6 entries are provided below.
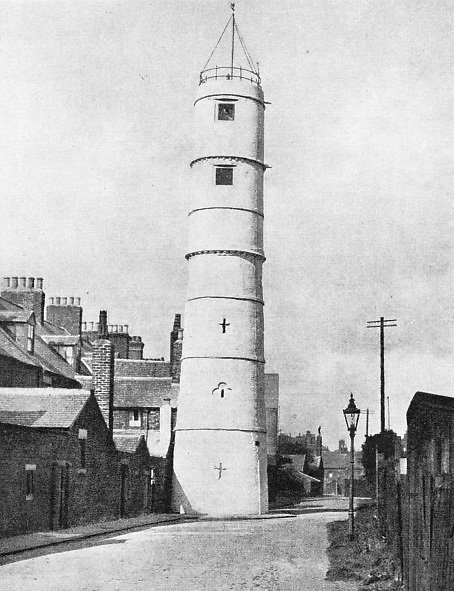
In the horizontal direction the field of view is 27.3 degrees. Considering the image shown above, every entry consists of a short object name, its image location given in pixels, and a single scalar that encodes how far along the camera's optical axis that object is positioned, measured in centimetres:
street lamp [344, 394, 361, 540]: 2311
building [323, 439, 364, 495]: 11675
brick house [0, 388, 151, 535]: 2402
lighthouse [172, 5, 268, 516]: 4012
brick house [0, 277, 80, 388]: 3656
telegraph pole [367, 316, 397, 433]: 4847
